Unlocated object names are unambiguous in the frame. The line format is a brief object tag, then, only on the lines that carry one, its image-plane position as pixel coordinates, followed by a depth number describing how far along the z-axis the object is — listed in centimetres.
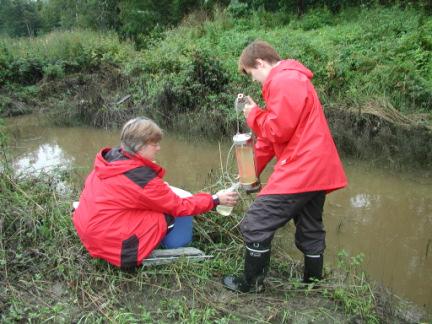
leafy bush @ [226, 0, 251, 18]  1443
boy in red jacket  272
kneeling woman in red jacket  299
